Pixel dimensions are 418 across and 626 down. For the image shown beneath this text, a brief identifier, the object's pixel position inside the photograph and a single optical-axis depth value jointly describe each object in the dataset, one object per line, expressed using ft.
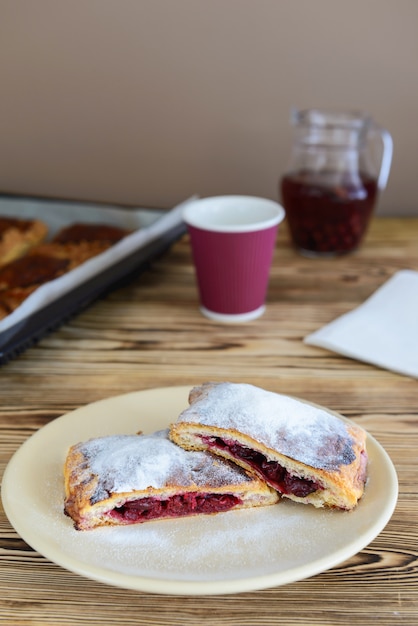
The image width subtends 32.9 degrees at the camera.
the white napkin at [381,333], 3.59
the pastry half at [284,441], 2.37
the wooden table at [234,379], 2.14
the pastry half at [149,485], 2.31
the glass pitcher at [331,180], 4.80
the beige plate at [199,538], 2.03
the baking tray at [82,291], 3.46
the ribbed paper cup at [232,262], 3.97
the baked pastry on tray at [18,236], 5.11
